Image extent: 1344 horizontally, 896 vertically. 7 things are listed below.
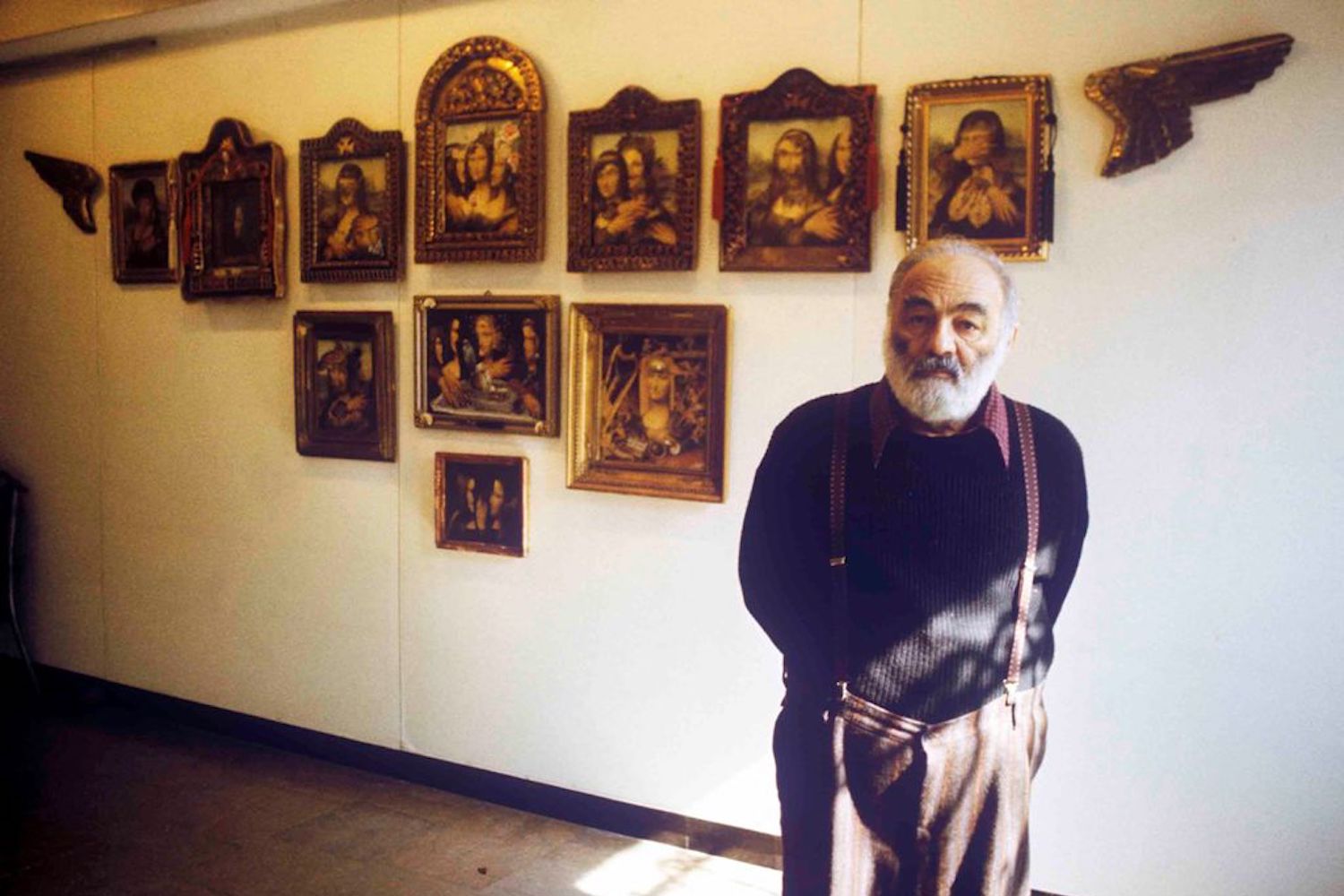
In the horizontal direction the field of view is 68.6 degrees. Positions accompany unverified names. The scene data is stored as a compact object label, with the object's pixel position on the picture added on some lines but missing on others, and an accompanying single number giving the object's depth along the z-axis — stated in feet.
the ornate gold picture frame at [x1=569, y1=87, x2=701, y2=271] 11.23
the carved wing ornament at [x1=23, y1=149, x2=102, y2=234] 15.75
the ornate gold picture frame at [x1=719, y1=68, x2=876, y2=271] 10.38
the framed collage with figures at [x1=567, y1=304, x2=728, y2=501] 11.21
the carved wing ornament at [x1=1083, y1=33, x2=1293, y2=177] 8.82
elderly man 6.10
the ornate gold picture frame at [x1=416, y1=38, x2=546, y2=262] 12.07
